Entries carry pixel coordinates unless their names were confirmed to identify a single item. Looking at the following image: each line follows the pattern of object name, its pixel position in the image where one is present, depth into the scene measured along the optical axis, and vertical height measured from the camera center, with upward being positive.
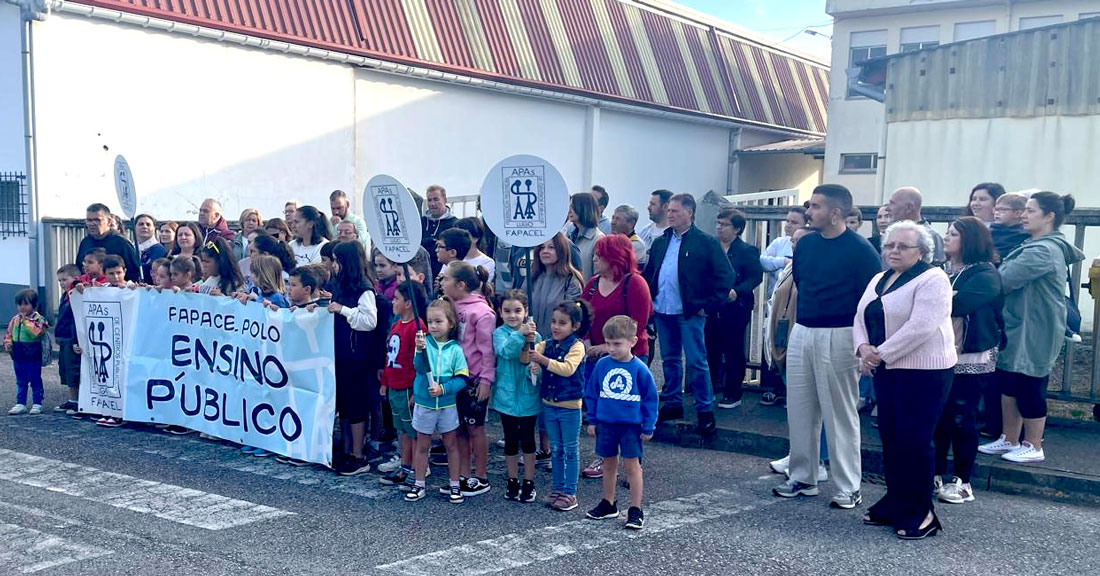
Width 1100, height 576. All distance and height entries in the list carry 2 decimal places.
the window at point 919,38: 23.88 +4.81
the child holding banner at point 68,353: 8.98 -1.21
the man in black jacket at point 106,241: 9.66 -0.20
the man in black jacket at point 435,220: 9.60 +0.08
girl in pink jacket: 6.44 -0.86
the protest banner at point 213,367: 7.15 -1.14
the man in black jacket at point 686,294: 7.93 -0.49
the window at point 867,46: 24.61 +4.73
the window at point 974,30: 23.08 +4.88
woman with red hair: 6.81 -0.43
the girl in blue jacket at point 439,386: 6.29 -1.00
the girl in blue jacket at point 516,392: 6.25 -1.03
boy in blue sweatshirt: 5.82 -1.03
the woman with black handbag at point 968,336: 6.07 -0.61
